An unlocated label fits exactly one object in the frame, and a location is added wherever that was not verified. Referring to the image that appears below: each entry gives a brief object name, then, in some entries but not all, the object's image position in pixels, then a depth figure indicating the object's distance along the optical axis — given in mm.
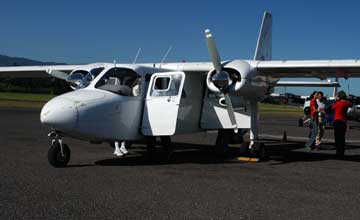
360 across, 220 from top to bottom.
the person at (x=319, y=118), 15296
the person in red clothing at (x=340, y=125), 12586
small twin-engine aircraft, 9664
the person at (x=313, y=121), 15023
